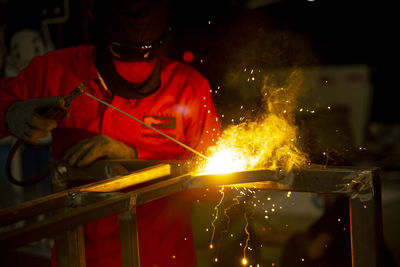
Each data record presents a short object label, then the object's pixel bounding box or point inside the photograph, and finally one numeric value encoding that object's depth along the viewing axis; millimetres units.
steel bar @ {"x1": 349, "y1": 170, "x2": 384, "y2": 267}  1803
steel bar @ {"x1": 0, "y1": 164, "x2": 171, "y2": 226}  1689
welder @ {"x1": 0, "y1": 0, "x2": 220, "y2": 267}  2175
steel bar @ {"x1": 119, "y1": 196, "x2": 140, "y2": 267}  1733
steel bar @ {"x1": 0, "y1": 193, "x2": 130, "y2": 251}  1476
